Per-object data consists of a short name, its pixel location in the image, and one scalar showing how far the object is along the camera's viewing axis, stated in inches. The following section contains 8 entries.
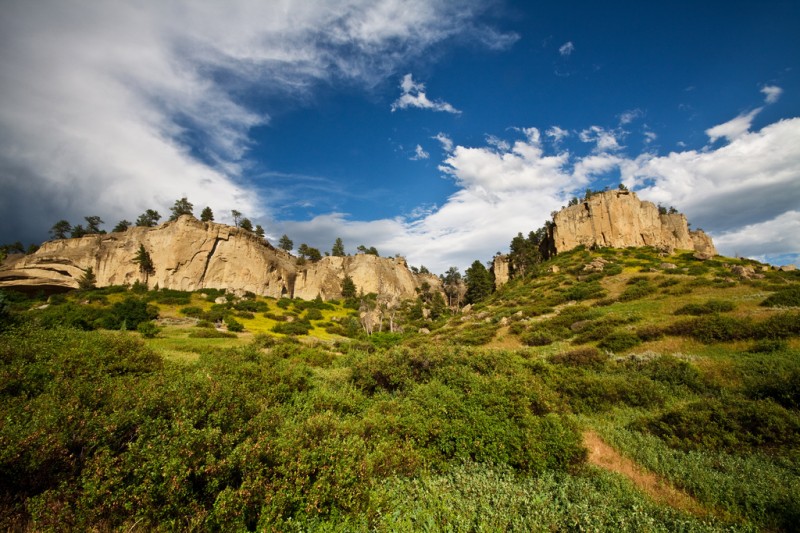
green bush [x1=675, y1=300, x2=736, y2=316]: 907.4
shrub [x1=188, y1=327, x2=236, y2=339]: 1315.5
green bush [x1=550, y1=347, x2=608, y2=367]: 727.1
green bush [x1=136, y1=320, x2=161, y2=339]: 1205.6
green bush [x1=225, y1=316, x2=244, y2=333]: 1572.8
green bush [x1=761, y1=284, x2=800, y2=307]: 823.8
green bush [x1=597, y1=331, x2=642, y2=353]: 842.8
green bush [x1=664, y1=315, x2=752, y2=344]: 721.0
